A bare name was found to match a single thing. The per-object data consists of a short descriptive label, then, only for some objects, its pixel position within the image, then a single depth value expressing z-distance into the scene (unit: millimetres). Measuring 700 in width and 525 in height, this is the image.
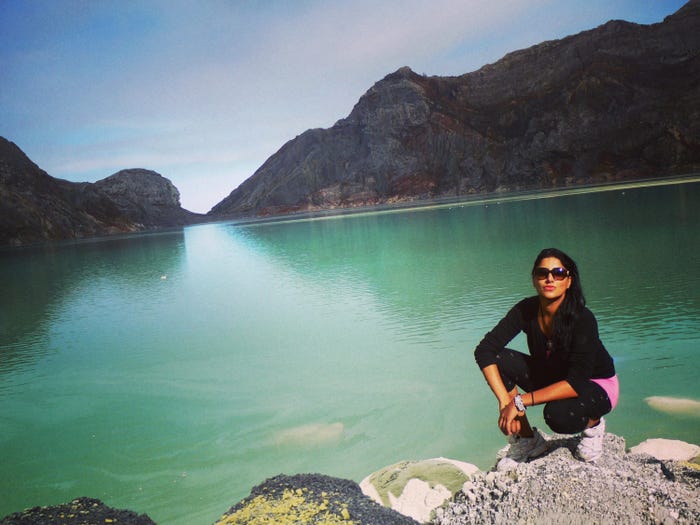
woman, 3051
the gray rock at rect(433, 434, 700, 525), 2406
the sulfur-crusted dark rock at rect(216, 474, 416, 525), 2582
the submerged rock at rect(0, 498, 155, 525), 2756
